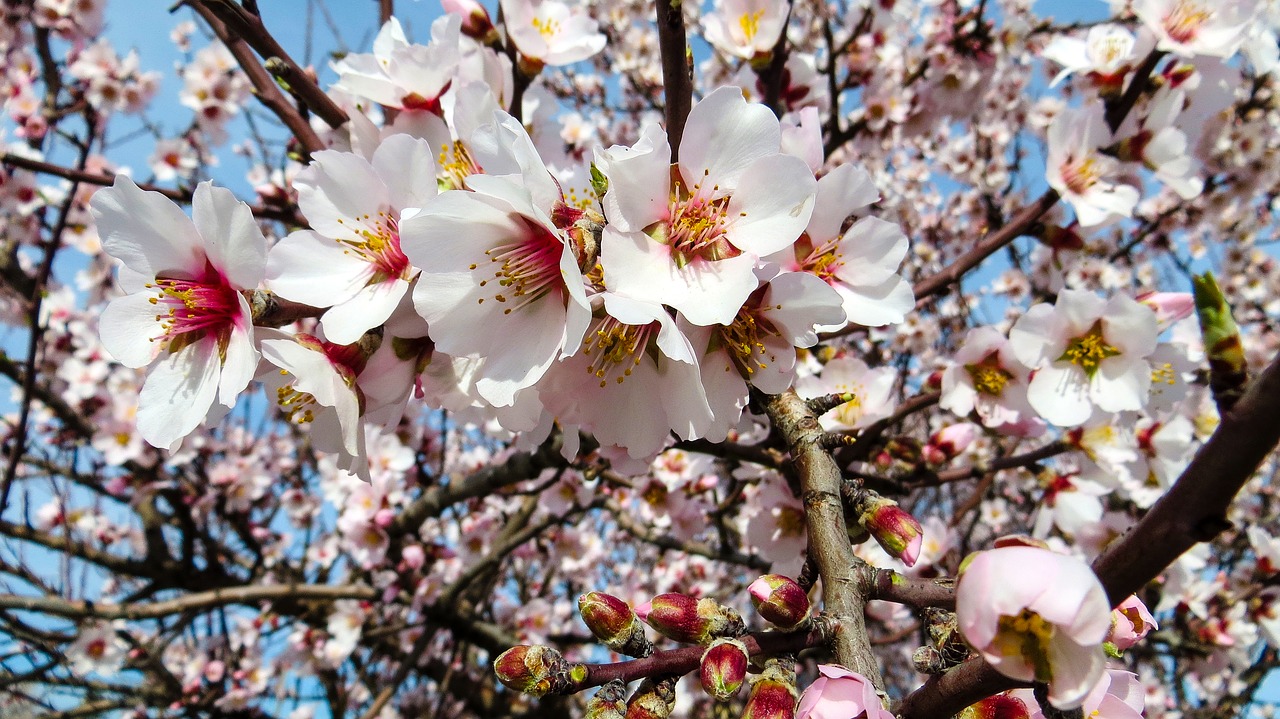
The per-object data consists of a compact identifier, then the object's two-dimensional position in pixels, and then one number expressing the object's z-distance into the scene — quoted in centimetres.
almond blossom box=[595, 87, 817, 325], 12
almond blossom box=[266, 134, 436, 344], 14
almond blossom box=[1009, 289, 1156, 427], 21
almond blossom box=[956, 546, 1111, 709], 9
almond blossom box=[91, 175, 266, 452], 13
